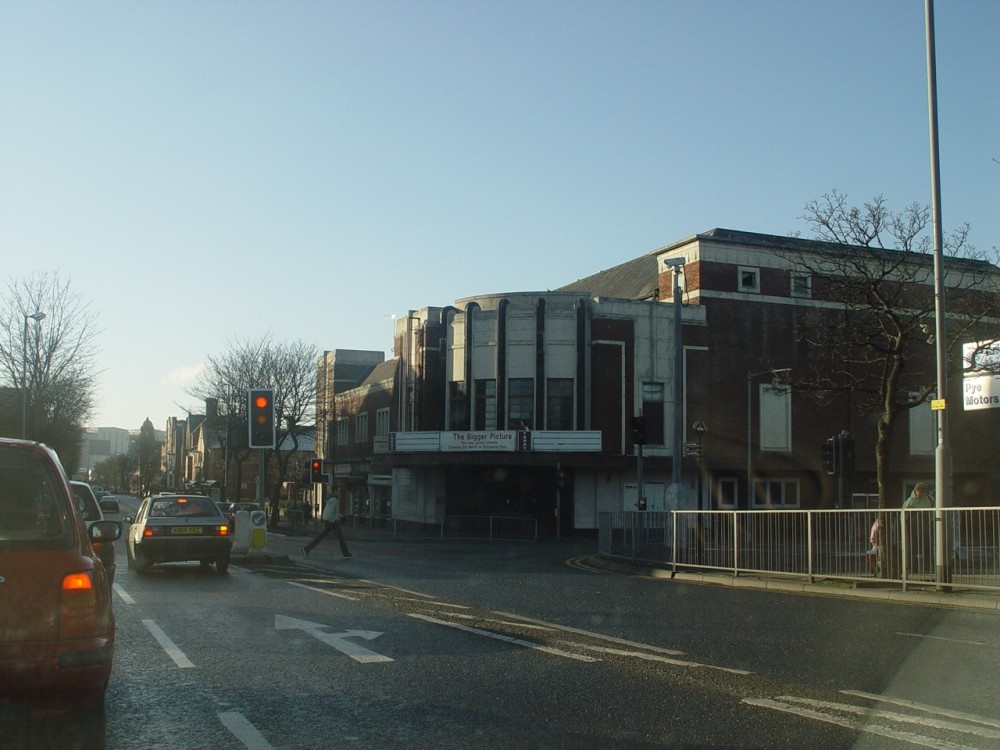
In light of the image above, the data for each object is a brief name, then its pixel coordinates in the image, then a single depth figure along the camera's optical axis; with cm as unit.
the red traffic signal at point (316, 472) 4019
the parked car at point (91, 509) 1302
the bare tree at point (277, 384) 5722
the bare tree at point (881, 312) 1950
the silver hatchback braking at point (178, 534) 1892
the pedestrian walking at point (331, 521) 2520
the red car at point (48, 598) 533
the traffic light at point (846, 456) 2114
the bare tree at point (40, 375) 4769
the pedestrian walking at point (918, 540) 1591
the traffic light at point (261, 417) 2311
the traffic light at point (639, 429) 2584
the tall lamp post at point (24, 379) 4484
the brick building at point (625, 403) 4322
